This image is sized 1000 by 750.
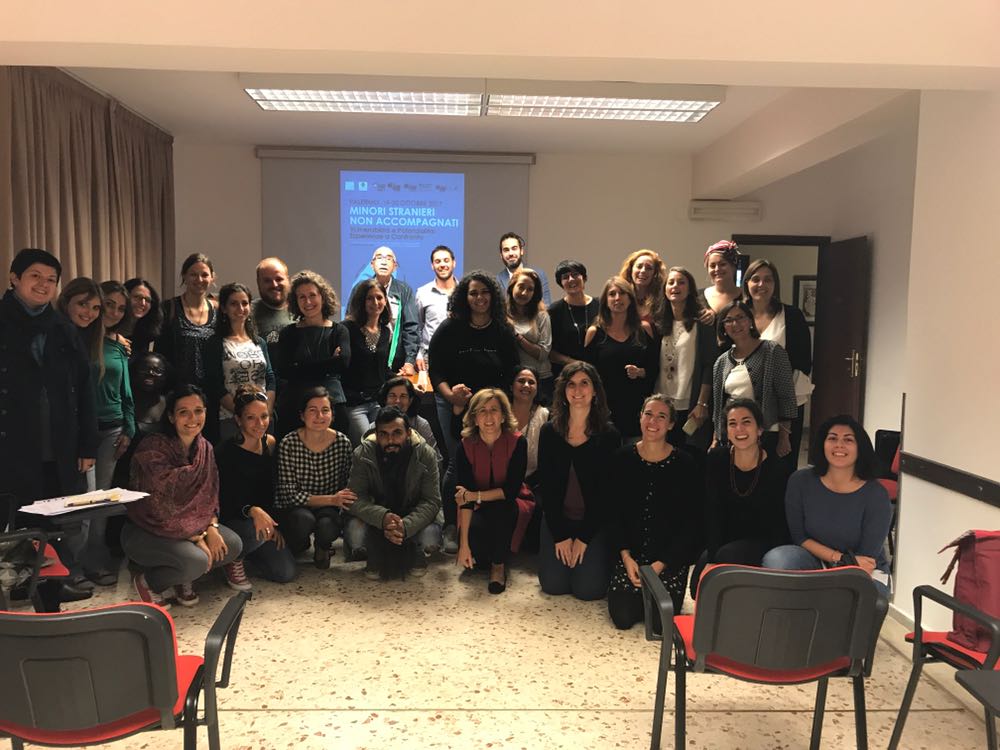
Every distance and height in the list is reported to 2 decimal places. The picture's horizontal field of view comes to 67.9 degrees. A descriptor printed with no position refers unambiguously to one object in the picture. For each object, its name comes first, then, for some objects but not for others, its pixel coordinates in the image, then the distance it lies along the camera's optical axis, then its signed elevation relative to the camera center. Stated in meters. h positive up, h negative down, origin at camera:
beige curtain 4.15 +0.83
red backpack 2.17 -0.76
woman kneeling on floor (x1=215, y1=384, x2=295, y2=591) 3.44 -0.87
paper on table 2.64 -0.72
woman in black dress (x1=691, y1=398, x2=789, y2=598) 3.00 -0.71
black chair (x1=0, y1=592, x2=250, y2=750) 1.48 -0.76
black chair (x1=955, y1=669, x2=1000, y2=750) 1.42 -0.72
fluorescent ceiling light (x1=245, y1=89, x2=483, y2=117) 4.84 +1.43
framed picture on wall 7.56 +0.30
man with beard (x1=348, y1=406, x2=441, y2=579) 3.55 -0.85
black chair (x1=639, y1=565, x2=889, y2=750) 1.83 -0.76
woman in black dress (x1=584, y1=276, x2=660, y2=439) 3.77 -0.18
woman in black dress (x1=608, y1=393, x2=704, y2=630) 3.08 -0.82
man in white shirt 4.78 +0.12
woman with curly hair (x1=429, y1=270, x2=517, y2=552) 3.82 -0.15
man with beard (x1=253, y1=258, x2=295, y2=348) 4.03 +0.06
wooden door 6.29 -0.05
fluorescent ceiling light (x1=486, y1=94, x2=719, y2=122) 4.91 +1.45
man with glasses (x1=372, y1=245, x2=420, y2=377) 4.50 -0.01
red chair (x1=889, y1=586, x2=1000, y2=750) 1.97 -0.91
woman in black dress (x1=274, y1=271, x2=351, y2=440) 3.84 -0.20
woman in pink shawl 3.13 -0.85
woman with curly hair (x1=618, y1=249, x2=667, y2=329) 3.92 +0.22
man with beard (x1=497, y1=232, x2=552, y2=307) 4.77 +0.40
